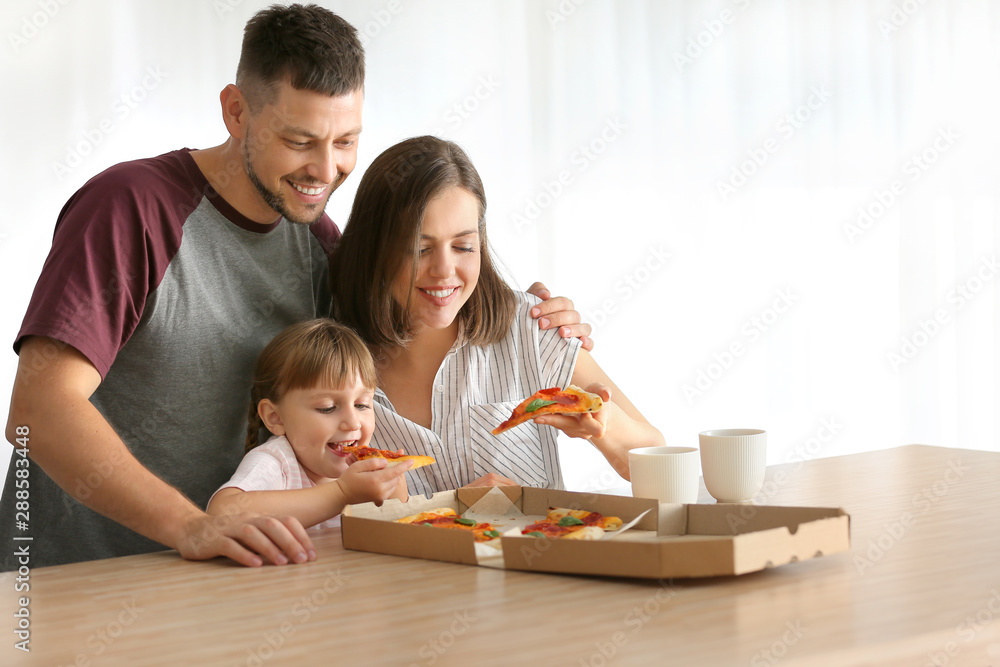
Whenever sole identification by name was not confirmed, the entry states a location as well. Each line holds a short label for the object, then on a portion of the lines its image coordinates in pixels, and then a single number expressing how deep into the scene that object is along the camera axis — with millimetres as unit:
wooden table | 3699
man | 4298
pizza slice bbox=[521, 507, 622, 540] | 4003
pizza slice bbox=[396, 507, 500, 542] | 4078
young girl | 4425
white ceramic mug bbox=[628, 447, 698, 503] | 4182
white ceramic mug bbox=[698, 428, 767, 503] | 4239
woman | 4555
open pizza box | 3836
